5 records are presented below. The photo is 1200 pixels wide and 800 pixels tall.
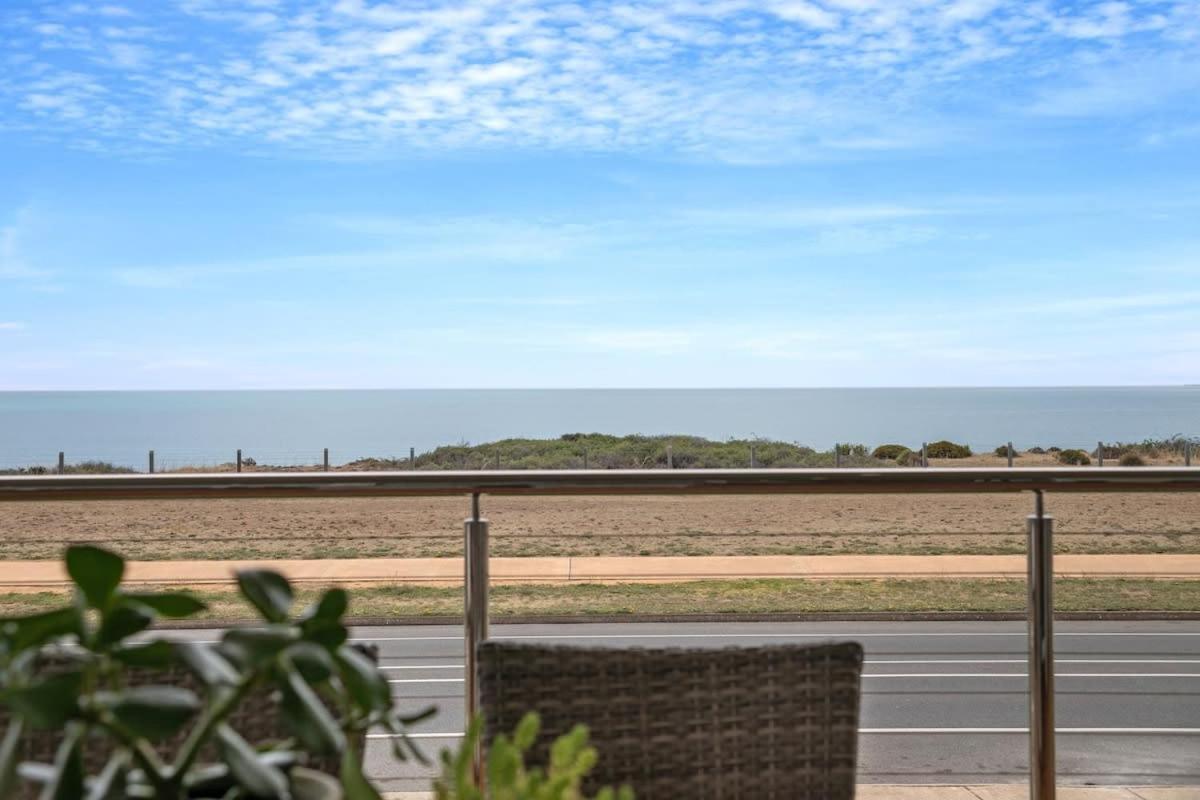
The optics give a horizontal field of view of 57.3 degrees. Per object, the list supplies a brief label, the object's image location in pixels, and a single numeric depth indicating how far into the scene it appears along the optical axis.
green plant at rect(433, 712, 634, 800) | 0.68
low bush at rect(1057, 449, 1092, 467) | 31.46
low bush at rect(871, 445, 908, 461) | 34.21
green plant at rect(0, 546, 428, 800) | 0.58
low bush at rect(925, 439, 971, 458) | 32.56
